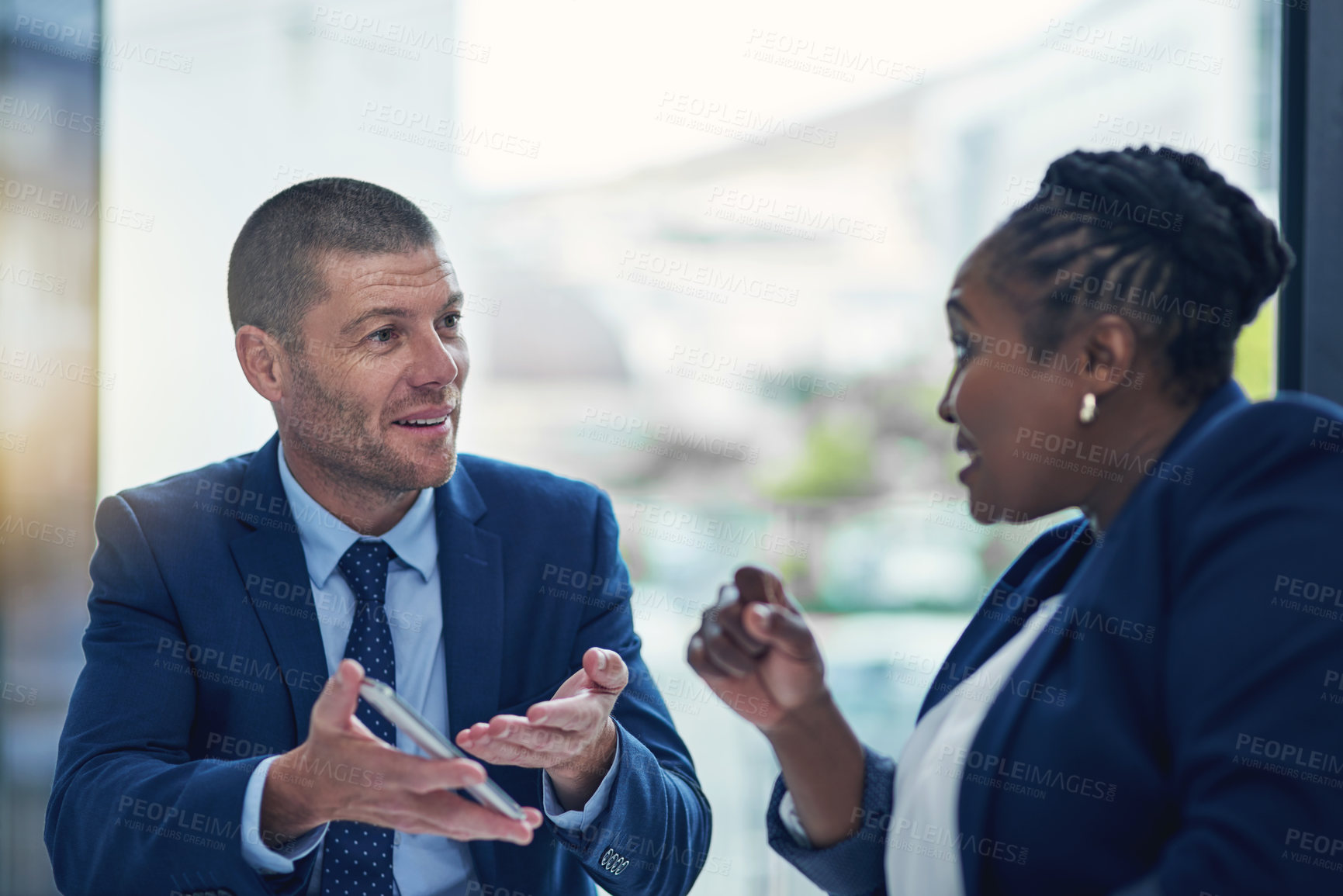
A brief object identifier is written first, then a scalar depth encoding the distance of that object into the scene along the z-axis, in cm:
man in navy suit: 129
